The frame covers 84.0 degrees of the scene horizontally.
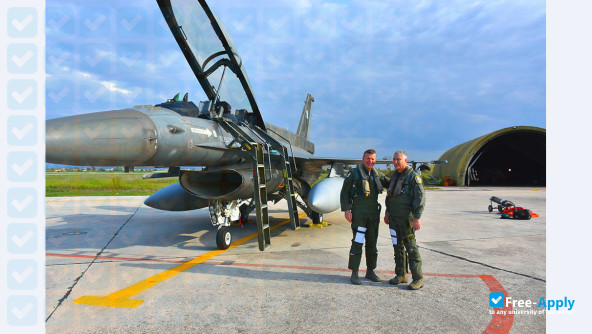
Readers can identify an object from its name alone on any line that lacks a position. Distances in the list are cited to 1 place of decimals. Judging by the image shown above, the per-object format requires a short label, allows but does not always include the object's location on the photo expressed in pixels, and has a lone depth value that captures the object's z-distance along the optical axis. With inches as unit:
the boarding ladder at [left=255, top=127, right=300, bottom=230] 232.8
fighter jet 141.6
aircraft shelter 1062.4
